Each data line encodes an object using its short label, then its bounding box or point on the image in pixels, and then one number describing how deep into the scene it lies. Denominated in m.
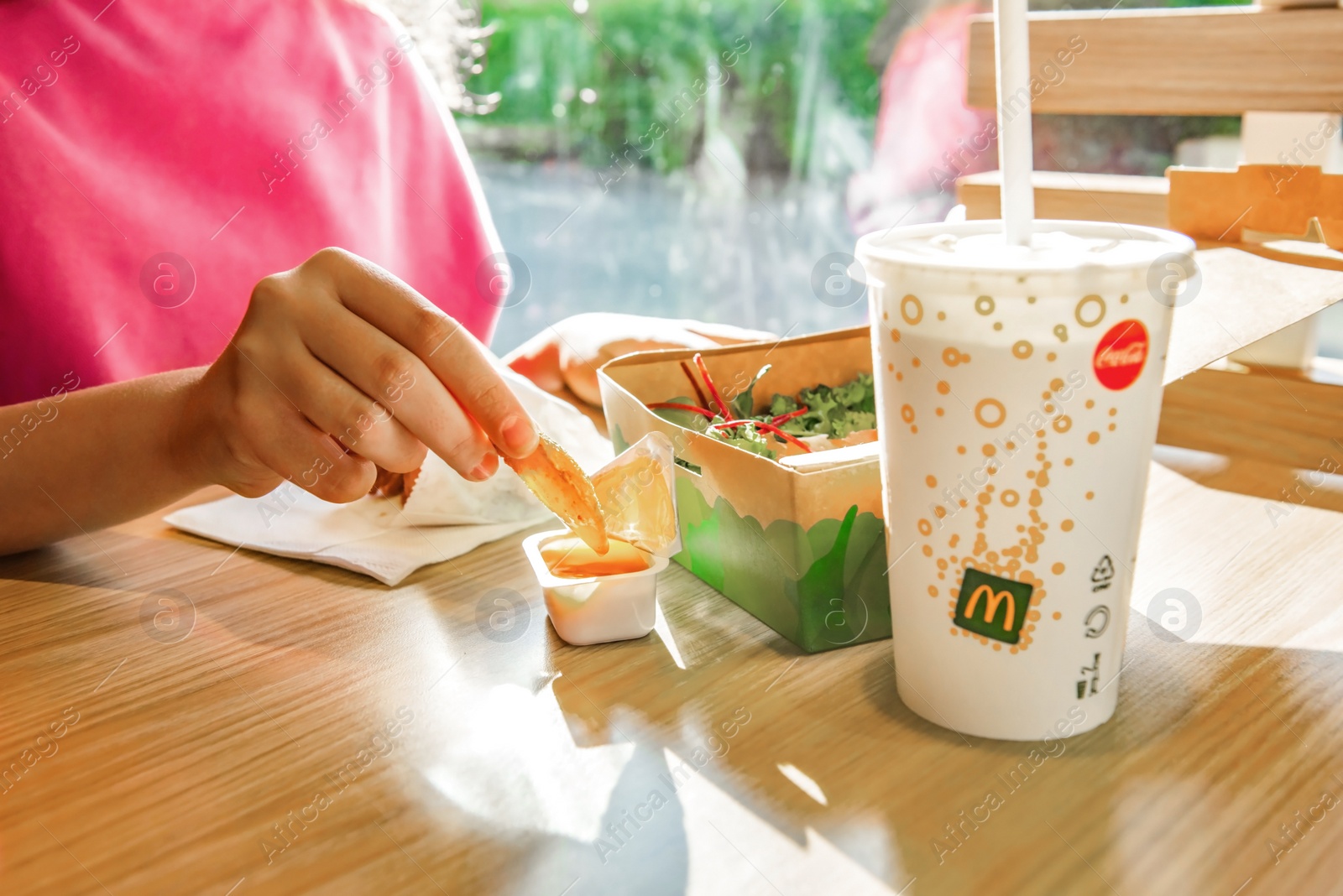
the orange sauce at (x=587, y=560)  0.70
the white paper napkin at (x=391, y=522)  0.84
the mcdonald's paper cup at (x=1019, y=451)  0.49
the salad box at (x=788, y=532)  0.63
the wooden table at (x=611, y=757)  0.49
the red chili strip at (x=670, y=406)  0.87
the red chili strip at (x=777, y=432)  0.81
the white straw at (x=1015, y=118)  0.51
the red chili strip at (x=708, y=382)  0.89
